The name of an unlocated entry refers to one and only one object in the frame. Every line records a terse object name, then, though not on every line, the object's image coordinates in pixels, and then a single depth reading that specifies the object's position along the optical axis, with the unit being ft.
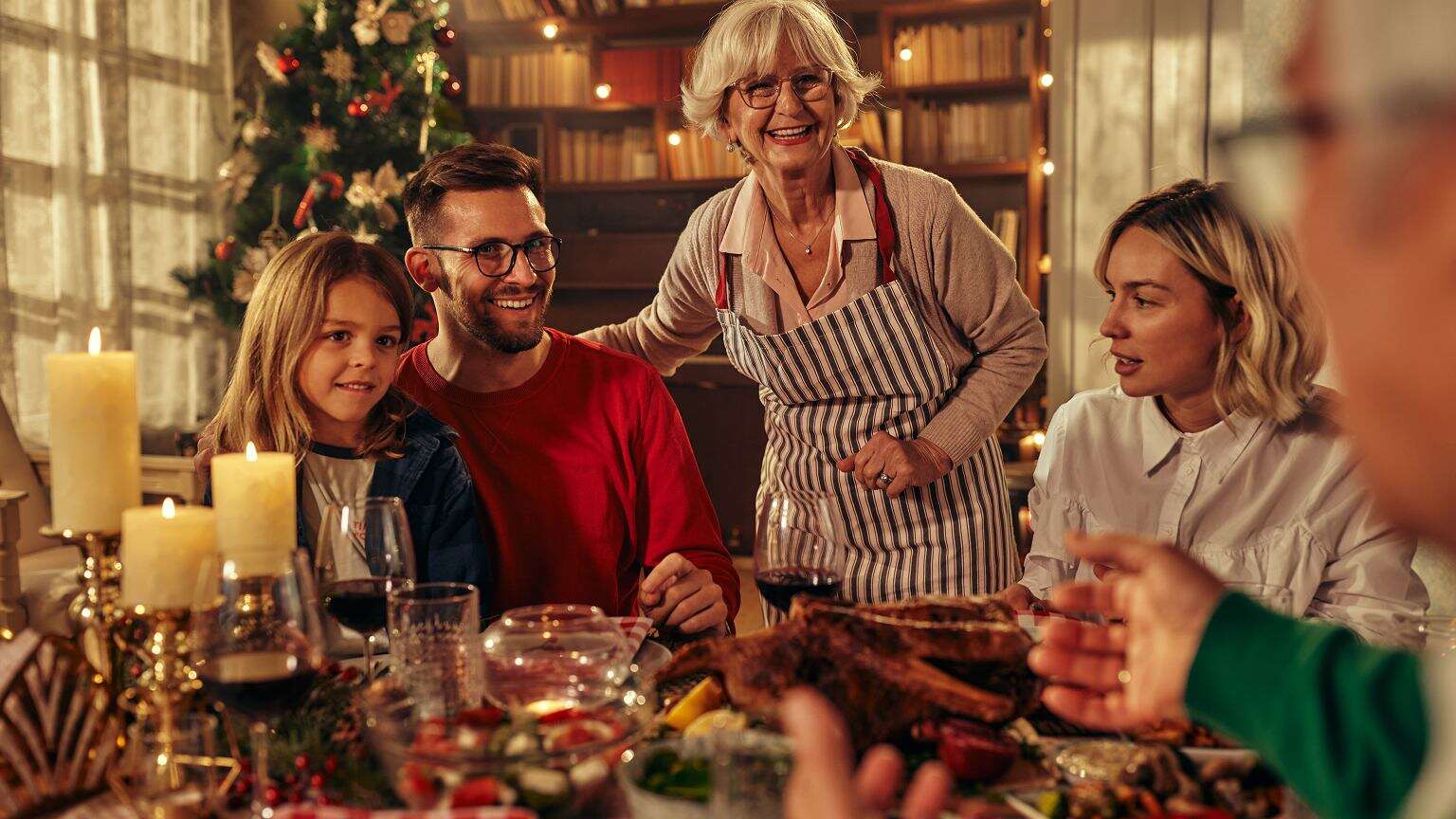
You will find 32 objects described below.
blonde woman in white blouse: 5.89
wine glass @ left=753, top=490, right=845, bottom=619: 4.29
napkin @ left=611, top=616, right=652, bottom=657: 4.69
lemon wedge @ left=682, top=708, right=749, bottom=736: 3.41
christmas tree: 15.35
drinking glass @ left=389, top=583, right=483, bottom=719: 3.87
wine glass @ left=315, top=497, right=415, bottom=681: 4.10
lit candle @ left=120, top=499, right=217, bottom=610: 3.50
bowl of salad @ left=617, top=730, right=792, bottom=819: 2.47
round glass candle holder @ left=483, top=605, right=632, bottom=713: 3.71
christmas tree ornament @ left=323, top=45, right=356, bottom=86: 15.40
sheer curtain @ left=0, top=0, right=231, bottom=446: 14.82
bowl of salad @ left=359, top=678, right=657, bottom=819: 2.90
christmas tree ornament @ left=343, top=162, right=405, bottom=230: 15.28
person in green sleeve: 1.51
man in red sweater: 6.79
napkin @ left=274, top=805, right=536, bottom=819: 2.70
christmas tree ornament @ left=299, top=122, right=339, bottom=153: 15.25
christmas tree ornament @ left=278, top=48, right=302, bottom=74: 15.21
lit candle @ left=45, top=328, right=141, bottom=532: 3.67
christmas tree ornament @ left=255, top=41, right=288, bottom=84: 15.37
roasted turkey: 3.50
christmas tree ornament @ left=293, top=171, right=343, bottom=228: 15.15
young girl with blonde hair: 6.10
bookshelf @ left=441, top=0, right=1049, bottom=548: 18.75
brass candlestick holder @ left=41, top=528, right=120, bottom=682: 3.80
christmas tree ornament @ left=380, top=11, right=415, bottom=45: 15.43
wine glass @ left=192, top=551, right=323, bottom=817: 3.26
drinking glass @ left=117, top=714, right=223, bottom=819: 3.07
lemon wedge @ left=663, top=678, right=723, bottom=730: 3.76
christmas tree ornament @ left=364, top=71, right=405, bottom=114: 15.57
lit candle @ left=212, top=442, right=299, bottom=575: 3.72
